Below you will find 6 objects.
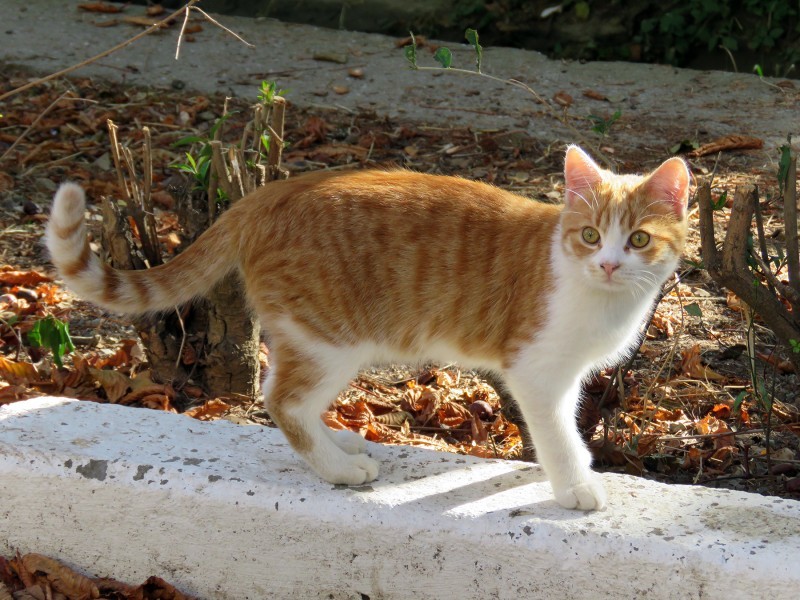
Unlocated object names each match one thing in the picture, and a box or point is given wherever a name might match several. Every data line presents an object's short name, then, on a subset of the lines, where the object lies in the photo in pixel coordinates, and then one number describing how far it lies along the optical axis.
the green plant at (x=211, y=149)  3.62
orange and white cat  2.88
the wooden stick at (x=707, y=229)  2.95
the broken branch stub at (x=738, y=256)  2.91
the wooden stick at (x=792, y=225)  3.07
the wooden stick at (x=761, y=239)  3.21
